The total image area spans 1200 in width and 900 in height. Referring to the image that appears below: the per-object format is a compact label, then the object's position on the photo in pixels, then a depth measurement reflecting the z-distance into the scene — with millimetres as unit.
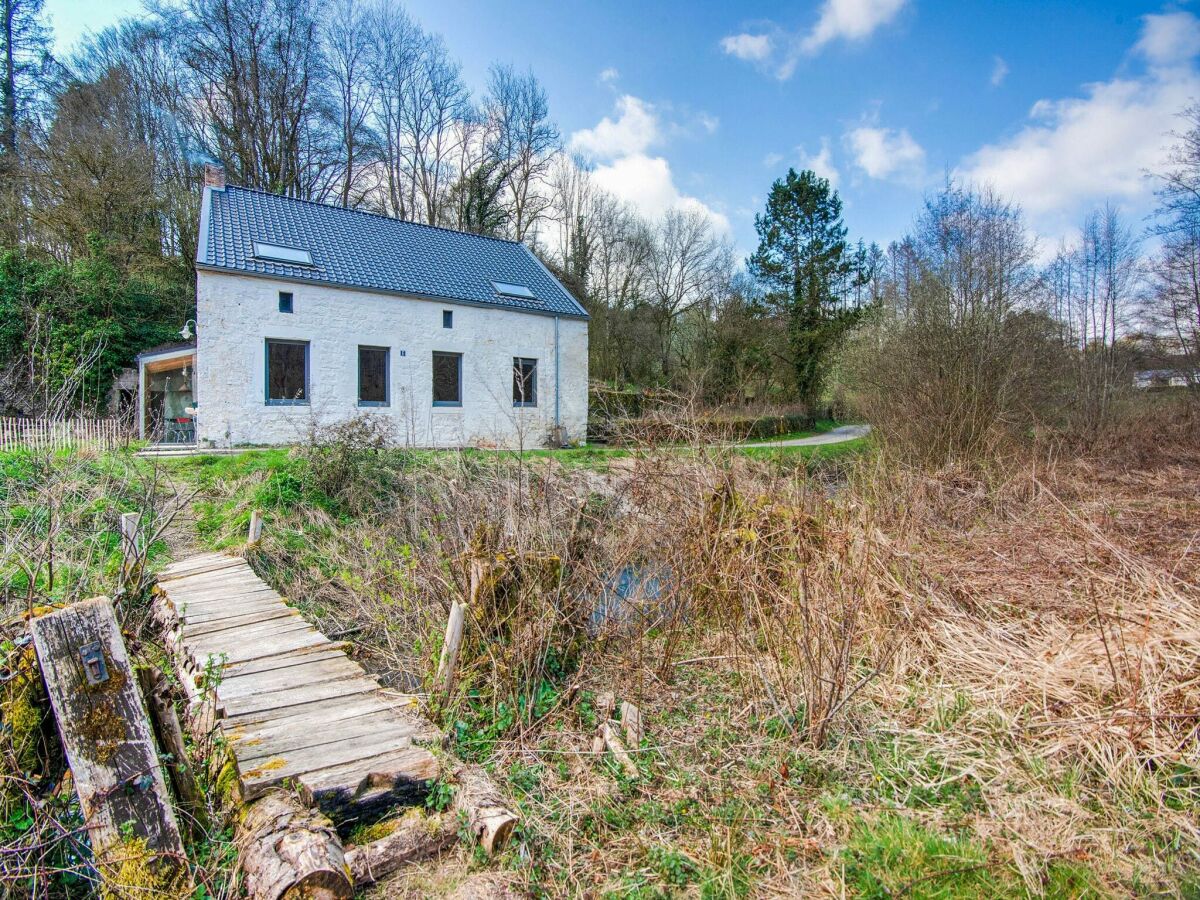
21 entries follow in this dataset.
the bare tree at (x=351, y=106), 24219
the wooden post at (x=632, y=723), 3525
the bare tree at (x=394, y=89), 24969
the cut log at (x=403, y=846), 2674
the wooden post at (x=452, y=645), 3799
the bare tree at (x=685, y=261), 27391
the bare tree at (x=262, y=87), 21844
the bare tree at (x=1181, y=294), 15031
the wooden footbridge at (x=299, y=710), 2922
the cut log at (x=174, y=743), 3051
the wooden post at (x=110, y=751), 2523
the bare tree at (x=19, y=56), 18422
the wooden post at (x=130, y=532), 4641
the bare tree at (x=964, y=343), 11227
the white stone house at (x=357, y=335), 12938
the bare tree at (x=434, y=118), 25656
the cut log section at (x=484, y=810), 2744
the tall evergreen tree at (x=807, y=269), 27109
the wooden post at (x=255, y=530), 7505
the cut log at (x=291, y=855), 2350
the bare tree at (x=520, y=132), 25938
